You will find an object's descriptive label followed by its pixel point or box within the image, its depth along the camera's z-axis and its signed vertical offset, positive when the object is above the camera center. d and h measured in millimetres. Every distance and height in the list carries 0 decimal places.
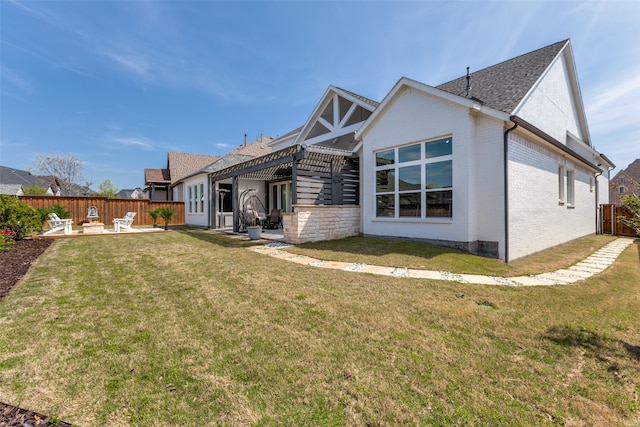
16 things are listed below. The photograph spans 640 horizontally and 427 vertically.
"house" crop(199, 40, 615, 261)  7223 +1558
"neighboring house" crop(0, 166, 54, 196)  26669 +4014
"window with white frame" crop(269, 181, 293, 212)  15281 +1034
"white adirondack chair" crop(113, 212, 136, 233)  13945 -473
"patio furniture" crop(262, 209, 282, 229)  14828 -381
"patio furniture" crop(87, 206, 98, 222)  13938 +40
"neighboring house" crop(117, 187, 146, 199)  58144 +5165
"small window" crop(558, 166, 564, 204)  10592 +1134
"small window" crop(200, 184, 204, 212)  17377 +1078
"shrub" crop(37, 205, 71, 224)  13159 +221
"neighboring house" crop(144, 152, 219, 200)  28148 +4591
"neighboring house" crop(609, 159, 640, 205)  23250 +3936
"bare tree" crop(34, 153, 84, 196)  29312 +5128
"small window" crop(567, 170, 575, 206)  11914 +1030
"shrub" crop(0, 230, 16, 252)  7484 -730
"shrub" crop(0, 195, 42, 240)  9312 -57
